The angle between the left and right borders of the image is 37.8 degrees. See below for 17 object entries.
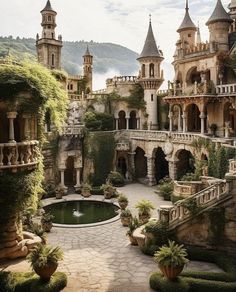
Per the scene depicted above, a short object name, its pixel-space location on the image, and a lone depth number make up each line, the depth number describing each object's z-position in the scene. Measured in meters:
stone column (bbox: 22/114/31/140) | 17.67
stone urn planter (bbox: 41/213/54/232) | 23.84
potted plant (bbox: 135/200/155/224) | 23.84
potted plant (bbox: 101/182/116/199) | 34.38
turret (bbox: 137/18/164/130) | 44.88
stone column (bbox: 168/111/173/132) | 41.22
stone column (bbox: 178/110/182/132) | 42.31
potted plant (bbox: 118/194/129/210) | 29.27
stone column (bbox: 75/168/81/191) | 38.24
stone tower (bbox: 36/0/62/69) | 58.00
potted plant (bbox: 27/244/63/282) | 14.32
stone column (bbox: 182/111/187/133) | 39.47
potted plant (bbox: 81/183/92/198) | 35.28
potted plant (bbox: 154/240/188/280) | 14.46
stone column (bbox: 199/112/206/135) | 36.50
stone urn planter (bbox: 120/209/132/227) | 24.91
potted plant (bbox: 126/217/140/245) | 20.69
